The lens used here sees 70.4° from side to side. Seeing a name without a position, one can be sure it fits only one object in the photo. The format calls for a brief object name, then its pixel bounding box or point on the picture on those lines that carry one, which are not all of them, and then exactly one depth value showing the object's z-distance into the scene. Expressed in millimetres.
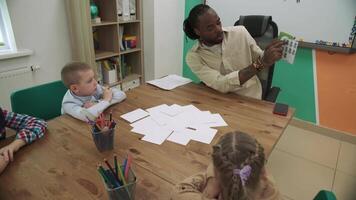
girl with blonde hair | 637
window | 2139
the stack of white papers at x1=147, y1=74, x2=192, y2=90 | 1752
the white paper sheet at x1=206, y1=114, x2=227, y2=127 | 1265
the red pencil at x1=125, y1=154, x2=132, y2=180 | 777
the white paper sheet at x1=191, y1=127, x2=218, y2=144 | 1140
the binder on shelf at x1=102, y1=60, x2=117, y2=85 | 2836
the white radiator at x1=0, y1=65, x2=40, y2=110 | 2135
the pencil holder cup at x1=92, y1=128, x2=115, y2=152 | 992
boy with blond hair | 1327
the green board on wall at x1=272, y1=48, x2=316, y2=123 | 2496
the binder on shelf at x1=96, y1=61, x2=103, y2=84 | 2783
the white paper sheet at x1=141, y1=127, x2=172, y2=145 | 1130
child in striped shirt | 969
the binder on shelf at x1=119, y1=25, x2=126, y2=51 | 2830
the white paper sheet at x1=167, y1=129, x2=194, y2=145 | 1125
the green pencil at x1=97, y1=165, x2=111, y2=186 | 731
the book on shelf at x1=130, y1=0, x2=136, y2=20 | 2805
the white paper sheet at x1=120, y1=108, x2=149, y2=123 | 1307
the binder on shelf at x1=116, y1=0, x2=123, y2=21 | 2630
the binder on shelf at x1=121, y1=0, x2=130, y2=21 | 2689
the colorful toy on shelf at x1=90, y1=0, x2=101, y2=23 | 2545
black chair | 1866
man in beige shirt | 1635
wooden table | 843
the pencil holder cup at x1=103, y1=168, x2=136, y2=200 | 724
